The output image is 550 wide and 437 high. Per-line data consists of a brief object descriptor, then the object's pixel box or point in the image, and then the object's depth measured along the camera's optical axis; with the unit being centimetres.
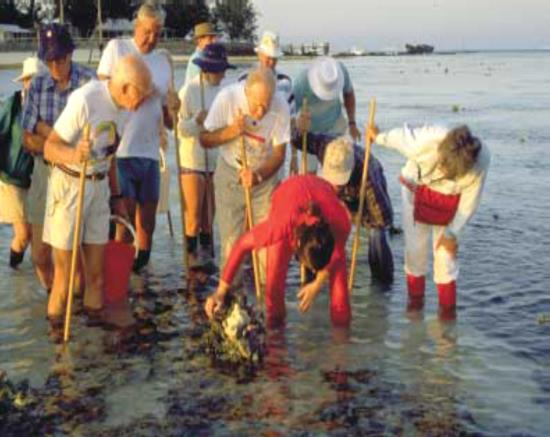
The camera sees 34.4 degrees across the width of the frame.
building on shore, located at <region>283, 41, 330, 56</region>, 12215
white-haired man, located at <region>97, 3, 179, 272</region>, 774
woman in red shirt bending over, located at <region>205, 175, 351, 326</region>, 578
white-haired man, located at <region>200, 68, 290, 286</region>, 694
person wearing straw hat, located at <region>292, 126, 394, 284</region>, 730
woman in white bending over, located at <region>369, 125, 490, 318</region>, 645
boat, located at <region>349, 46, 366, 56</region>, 17562
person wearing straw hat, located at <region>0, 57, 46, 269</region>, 736
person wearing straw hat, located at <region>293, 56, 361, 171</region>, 868
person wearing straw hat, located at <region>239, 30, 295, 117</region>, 859
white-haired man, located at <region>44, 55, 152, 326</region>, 603
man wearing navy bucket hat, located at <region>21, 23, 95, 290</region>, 652
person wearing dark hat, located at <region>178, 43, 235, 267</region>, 869
